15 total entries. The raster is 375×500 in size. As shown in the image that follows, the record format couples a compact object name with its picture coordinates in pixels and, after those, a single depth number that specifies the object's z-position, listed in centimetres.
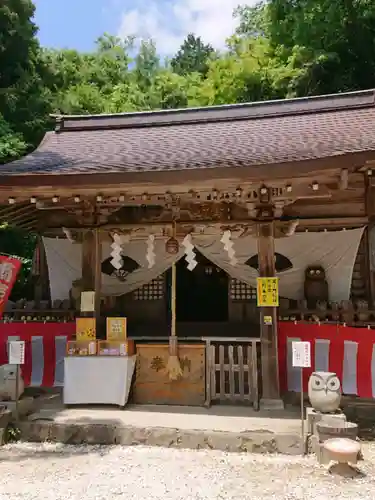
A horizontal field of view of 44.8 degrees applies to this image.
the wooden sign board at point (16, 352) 544
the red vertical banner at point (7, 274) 676
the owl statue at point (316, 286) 740
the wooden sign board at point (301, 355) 489
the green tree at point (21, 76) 1499
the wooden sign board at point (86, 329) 639
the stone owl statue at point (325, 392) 487
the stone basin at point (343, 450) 412
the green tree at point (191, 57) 3712
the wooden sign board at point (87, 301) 655
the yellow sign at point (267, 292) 600
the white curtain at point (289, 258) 715
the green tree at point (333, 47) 1817
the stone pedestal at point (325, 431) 442
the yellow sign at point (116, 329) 624
